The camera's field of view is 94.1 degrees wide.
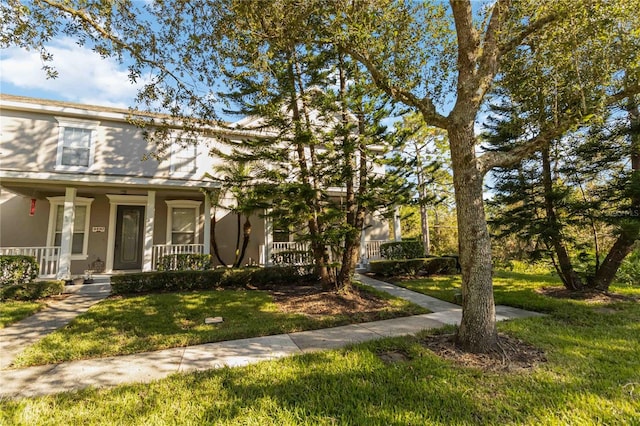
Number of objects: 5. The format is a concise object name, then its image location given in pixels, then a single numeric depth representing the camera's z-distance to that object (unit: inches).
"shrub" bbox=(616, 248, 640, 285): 371.6
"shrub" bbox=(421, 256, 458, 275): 457.7
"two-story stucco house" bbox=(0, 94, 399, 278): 371.6
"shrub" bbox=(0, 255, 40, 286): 305.1
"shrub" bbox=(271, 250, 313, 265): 426.3
